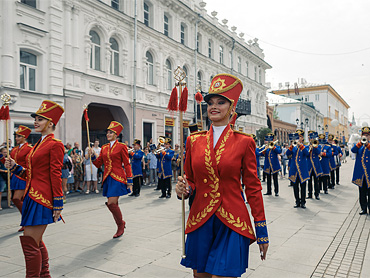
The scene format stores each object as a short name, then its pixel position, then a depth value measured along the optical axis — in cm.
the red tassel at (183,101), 341
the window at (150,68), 2099
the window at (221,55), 3070
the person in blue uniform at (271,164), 1153
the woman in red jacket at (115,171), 609
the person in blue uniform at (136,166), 1186
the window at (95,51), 1686
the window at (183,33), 2498
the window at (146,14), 2105
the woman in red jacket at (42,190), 369
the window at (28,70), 1347
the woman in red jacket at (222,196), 256
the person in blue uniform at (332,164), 1357
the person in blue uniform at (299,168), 911
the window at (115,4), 1858
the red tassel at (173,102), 368
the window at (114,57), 1817
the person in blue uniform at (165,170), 1145
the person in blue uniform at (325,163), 1219
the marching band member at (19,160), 701
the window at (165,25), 2287
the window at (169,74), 2298
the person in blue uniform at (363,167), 779
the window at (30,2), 1364
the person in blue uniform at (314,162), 1062
